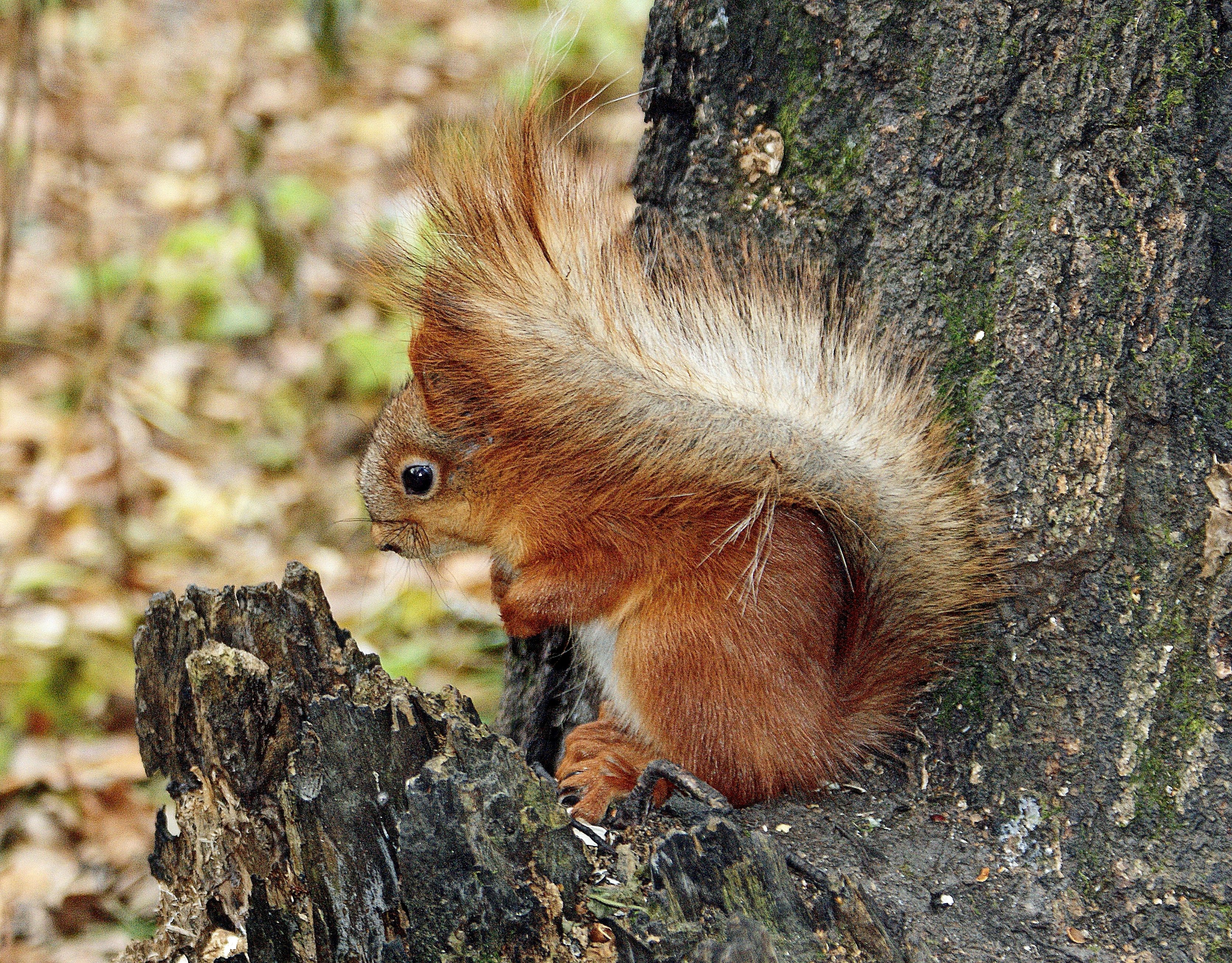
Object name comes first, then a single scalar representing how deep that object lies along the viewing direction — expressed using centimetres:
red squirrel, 194
